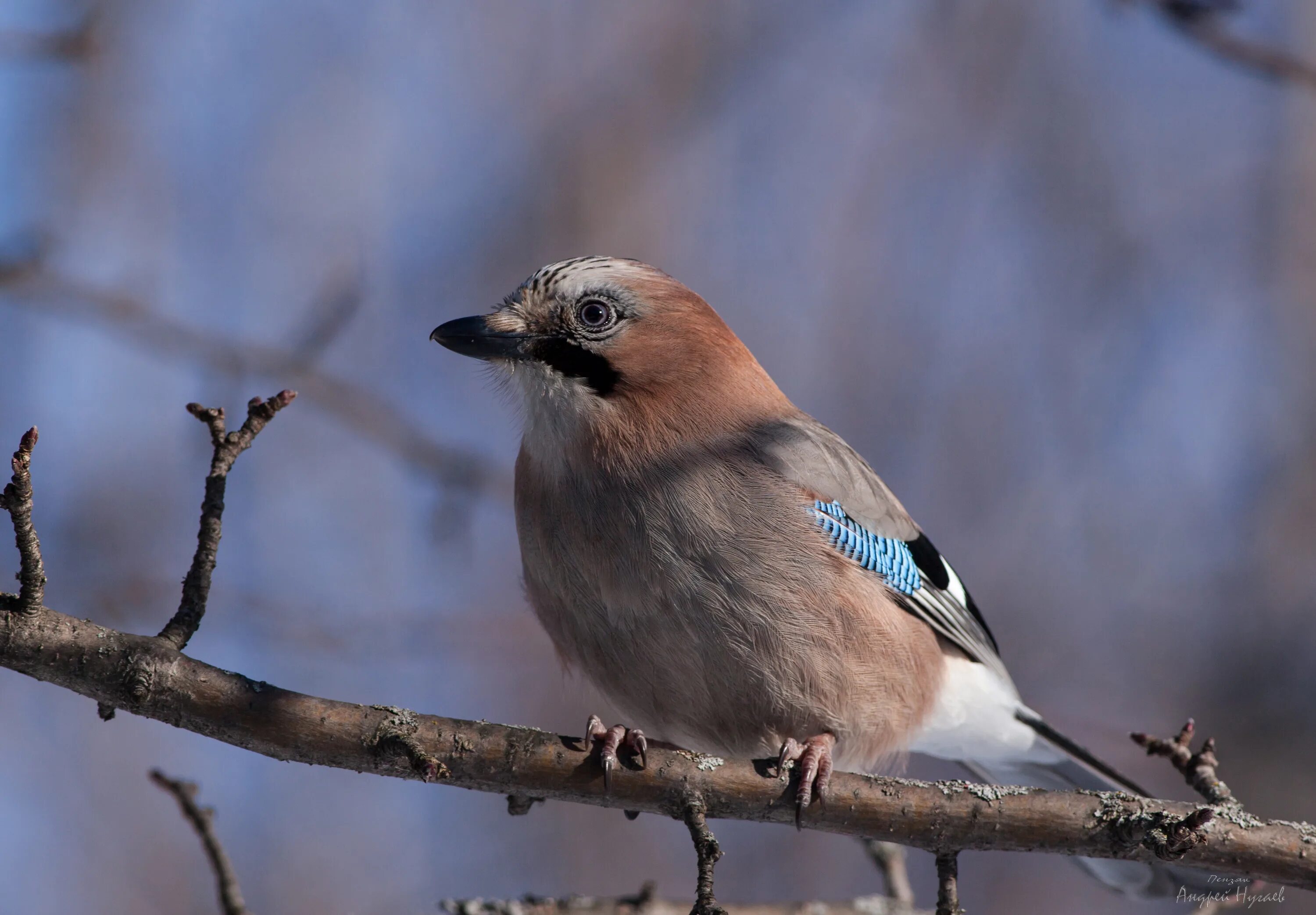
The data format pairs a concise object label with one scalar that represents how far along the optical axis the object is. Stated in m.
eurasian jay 6.68
